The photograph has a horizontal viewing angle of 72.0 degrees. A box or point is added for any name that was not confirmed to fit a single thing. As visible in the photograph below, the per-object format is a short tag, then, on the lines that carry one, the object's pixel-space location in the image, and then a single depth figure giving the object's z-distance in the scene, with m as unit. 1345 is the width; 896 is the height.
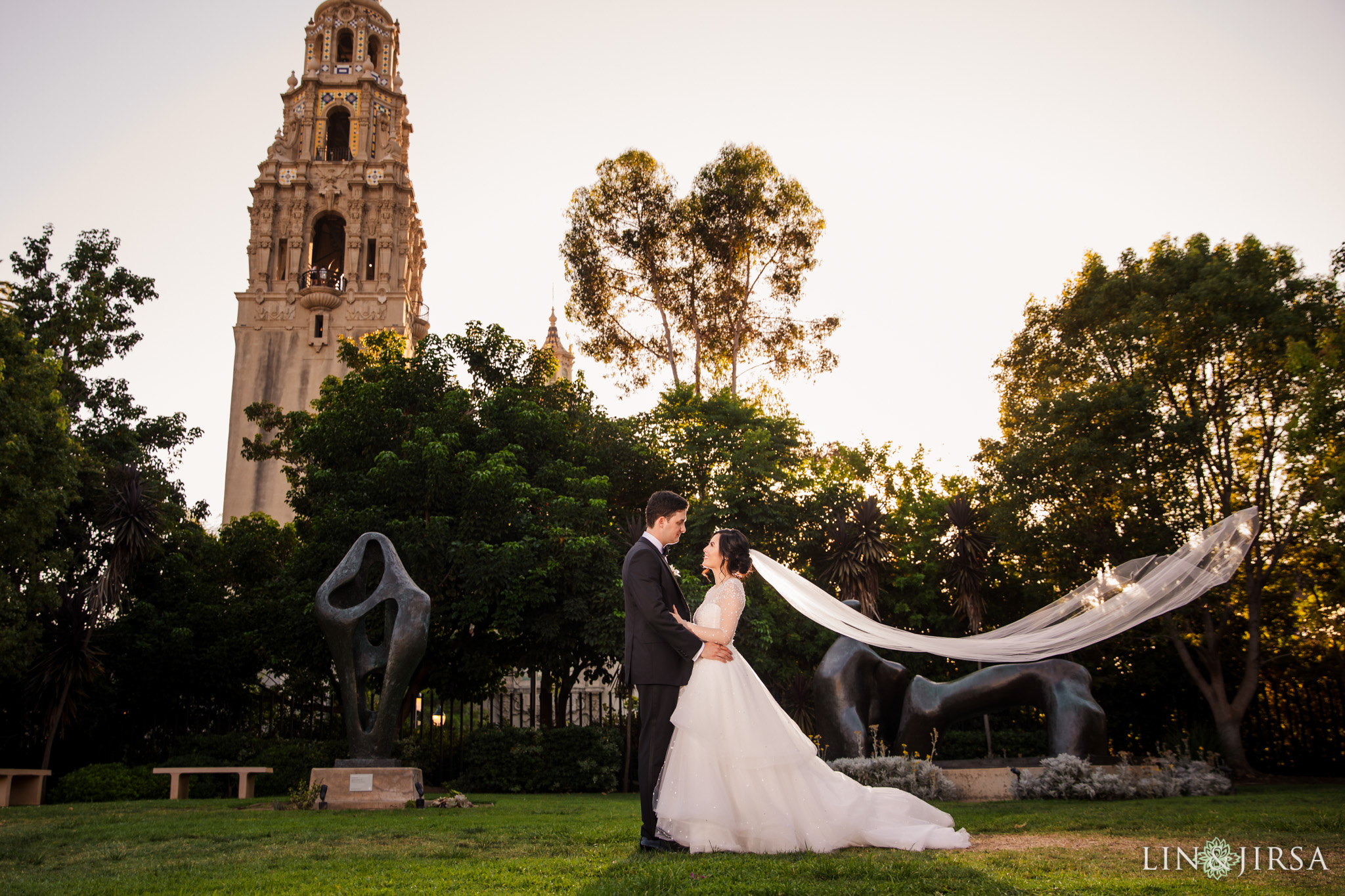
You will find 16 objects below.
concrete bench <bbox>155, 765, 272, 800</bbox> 16.88
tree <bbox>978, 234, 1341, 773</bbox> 21.45
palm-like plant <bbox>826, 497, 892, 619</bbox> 24.03
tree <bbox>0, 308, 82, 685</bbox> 18.39
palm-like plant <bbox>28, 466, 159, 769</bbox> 19.64
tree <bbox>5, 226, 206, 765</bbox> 19.88
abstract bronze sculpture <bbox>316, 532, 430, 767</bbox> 13.52
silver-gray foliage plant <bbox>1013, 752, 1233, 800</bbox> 13.24
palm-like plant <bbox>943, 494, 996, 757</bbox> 24.31
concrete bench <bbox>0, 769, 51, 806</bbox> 17.56
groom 6.36
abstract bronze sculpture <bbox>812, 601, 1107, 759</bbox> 14.45
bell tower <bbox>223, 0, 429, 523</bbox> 45.56
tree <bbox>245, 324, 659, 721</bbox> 20.14
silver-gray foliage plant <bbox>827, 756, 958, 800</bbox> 12.90
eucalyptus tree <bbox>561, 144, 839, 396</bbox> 31.86
